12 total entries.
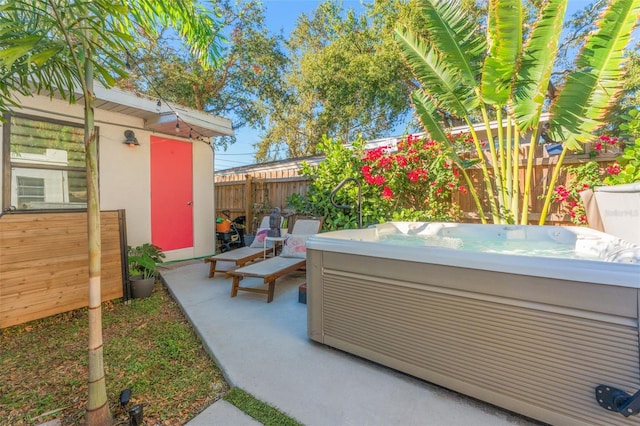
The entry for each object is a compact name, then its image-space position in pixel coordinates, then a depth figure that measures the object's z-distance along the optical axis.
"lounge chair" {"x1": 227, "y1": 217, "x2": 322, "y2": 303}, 3.96
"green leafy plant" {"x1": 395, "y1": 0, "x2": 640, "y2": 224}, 3.25
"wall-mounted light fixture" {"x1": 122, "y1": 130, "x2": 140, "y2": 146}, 5.03
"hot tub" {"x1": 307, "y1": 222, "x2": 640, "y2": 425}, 1.51
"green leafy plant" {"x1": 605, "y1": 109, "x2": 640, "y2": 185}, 3.30
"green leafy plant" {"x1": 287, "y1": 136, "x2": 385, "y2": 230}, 5.21
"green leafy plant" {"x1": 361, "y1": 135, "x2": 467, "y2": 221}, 4.74
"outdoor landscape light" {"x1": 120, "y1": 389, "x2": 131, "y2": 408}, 1.86
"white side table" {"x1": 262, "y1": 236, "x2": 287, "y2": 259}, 5.35
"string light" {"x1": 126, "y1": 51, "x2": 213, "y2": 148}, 4.96
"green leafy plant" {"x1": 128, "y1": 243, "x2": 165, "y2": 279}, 4.29
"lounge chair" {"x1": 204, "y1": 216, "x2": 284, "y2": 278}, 4.88
